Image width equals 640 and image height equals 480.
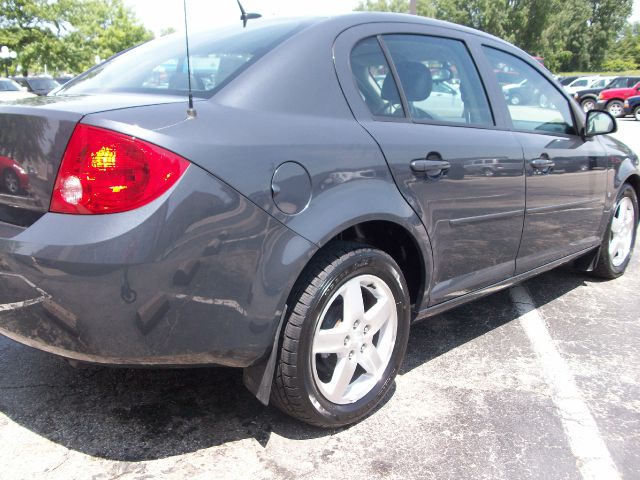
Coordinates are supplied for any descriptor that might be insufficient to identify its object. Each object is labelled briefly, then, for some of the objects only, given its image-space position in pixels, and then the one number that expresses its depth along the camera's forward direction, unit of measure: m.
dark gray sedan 1.78
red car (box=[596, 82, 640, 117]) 25.17
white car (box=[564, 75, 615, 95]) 28.24
